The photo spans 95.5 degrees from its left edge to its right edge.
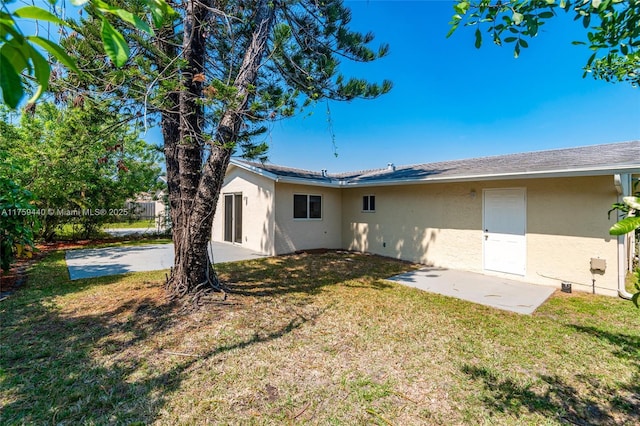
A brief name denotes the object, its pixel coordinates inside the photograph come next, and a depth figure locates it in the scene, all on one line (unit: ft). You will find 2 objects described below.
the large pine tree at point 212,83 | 14.93
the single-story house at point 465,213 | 21.08
